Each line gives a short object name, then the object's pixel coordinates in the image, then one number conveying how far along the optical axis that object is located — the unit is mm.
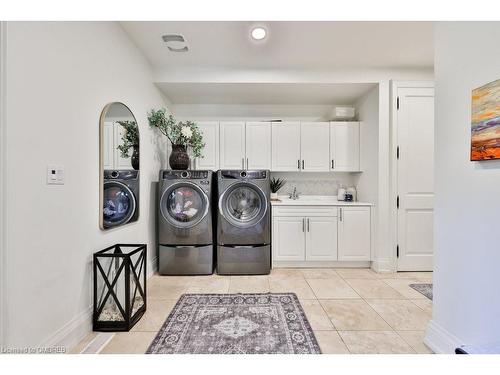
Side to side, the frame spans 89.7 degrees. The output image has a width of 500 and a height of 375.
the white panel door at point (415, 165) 3045
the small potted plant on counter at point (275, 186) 3785
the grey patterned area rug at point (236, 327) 1655
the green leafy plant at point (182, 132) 3051
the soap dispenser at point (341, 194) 3672
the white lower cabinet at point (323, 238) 3254
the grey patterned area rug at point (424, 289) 2518
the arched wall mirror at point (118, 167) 1988
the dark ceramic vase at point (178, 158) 3168
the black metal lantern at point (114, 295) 1806
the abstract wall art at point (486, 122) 1221
